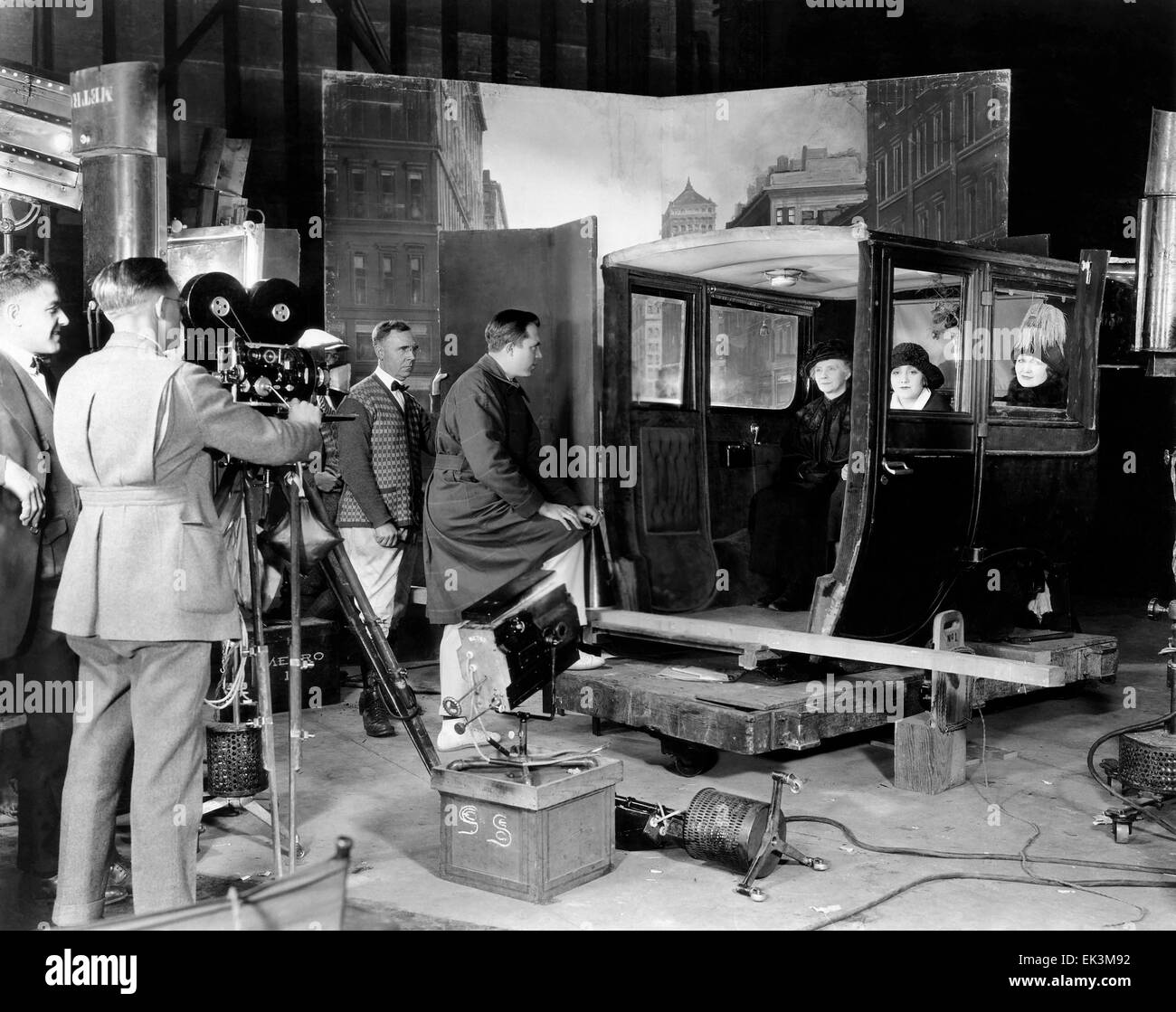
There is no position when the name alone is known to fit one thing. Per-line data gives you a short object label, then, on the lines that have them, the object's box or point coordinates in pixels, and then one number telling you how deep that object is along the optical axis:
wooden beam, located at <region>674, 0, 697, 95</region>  9.66
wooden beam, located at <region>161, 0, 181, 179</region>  8.45
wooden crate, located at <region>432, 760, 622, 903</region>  3.56
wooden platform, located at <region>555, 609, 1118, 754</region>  4.47
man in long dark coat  5.27
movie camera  3.44
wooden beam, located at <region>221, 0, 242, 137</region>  8.62
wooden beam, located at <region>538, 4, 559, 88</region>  9.56
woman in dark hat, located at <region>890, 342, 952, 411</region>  5.28
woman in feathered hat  5.57
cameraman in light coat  3.05
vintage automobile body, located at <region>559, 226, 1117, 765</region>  4.77
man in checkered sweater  5.86
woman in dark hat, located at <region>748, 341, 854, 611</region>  6.02
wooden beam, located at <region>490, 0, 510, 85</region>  9.45
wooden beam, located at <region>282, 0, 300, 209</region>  8.64
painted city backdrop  7.52
